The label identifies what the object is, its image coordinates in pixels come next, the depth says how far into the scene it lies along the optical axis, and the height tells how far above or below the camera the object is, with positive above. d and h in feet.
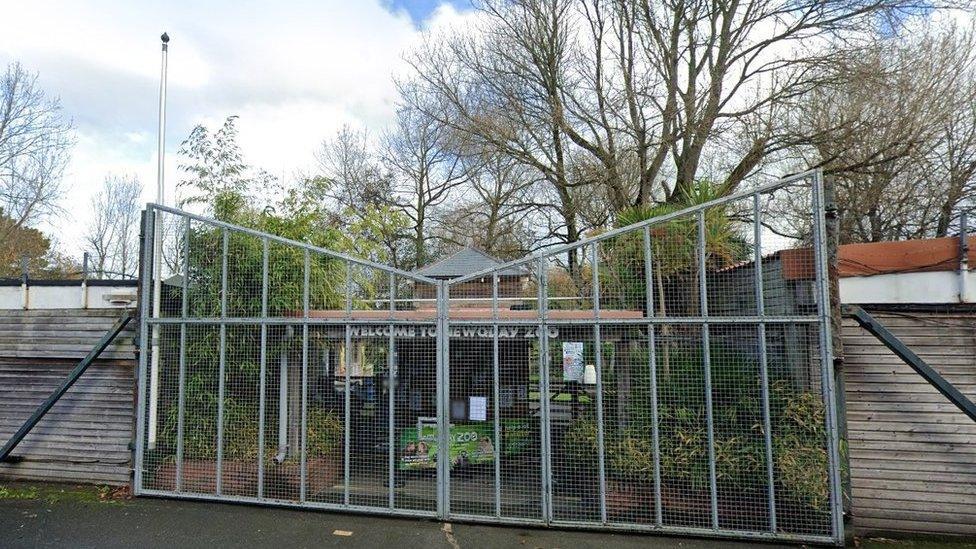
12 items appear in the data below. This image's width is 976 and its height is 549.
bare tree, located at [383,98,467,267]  74.02 +22.55
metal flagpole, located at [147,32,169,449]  20.93 +1.78
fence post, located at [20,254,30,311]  25.56 +2.47
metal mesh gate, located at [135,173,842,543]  17.03 -1.53
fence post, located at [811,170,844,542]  16.19 -0.76
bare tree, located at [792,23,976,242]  34.94 +13.88
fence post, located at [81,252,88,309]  26.87 +2.56
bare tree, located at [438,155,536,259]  59.79 +14.95
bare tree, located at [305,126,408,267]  66.36 +20.66
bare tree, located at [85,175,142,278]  94.73 +17.92
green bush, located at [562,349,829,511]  16.62 -3.32
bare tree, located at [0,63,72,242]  65.46 +20.45
